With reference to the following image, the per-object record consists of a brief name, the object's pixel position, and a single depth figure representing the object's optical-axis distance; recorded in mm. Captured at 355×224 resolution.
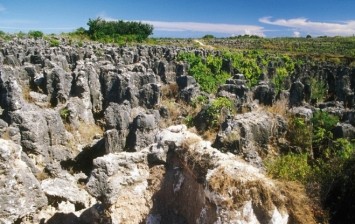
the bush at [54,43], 43906
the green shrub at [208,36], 116012
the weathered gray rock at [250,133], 9594
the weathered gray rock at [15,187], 7645
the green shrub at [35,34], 57012
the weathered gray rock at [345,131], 11294
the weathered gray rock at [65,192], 9609
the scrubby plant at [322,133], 11328
